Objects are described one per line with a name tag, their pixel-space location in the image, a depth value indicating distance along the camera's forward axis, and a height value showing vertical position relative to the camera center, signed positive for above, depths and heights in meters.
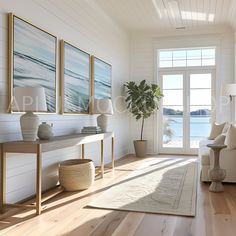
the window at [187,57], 7.21 +1.53
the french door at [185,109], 7.18 +0.25
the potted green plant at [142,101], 6.93 +0.42
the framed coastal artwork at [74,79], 4.21 +0.60
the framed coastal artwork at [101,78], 5.26 +0.76
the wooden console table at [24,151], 2.92 -0.32
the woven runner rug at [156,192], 3.11 -0.91
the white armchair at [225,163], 4.15 -0.62
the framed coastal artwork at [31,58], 3.16 +0.71
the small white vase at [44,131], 3.42 -0.14
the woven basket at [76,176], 3.75 -0.73
